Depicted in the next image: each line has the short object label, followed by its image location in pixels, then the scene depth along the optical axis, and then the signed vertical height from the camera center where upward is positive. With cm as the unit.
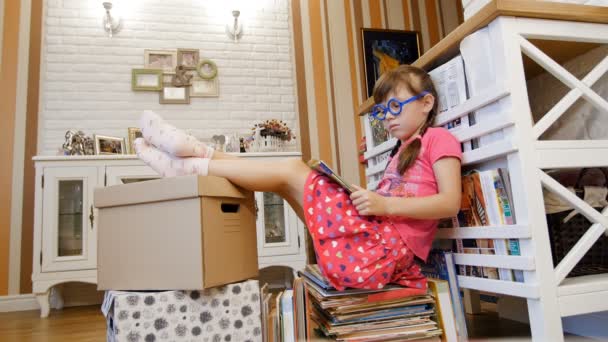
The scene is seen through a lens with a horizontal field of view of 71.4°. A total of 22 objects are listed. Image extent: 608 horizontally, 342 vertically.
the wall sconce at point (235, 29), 332 +160
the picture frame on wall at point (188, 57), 320 +136
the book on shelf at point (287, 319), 115 -24
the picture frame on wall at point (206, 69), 321 +127
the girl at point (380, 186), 116 +12
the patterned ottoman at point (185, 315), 110 -20
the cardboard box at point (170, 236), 115 +1
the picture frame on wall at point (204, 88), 320 +113
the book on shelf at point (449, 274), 119 -16
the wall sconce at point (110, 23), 311 +161
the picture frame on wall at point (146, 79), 311 +118
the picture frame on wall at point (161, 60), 316 +134
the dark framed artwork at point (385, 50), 351 +148
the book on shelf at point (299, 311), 116 -22
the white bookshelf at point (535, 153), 99 +16
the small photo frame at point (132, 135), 295 +75
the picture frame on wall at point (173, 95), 314 +107
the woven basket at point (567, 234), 119 -5
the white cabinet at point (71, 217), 245 +17
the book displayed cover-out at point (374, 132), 168 +38
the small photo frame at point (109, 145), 280 +66
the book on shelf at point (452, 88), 121 +39
